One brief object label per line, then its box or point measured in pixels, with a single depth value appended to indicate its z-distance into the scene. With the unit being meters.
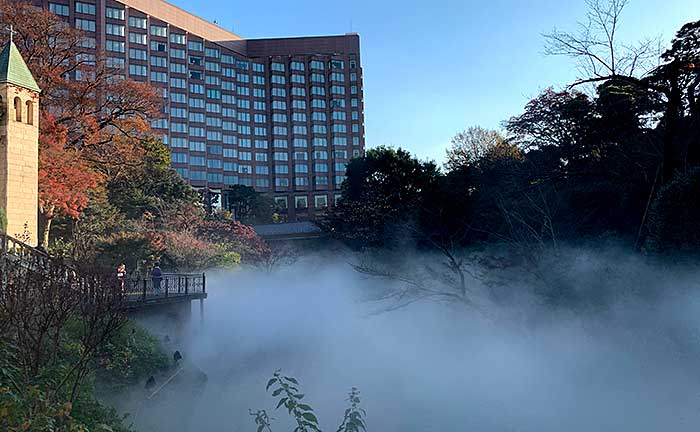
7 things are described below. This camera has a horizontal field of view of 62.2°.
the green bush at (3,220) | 17.60
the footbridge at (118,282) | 10.55
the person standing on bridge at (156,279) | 19.83
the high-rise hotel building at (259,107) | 72.50
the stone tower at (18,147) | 18.77
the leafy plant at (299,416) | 5.06
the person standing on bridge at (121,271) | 19.36
